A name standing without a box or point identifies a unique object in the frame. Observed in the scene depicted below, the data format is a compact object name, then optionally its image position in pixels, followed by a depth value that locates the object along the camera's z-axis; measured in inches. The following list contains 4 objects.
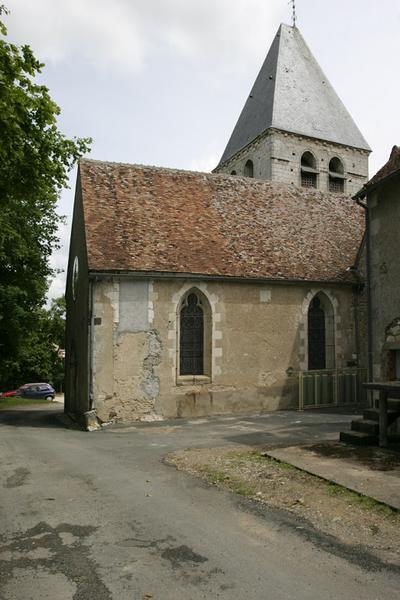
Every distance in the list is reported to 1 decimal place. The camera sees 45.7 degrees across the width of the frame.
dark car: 1423.5
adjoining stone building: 441.1
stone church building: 536.4
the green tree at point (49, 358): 1667.1
